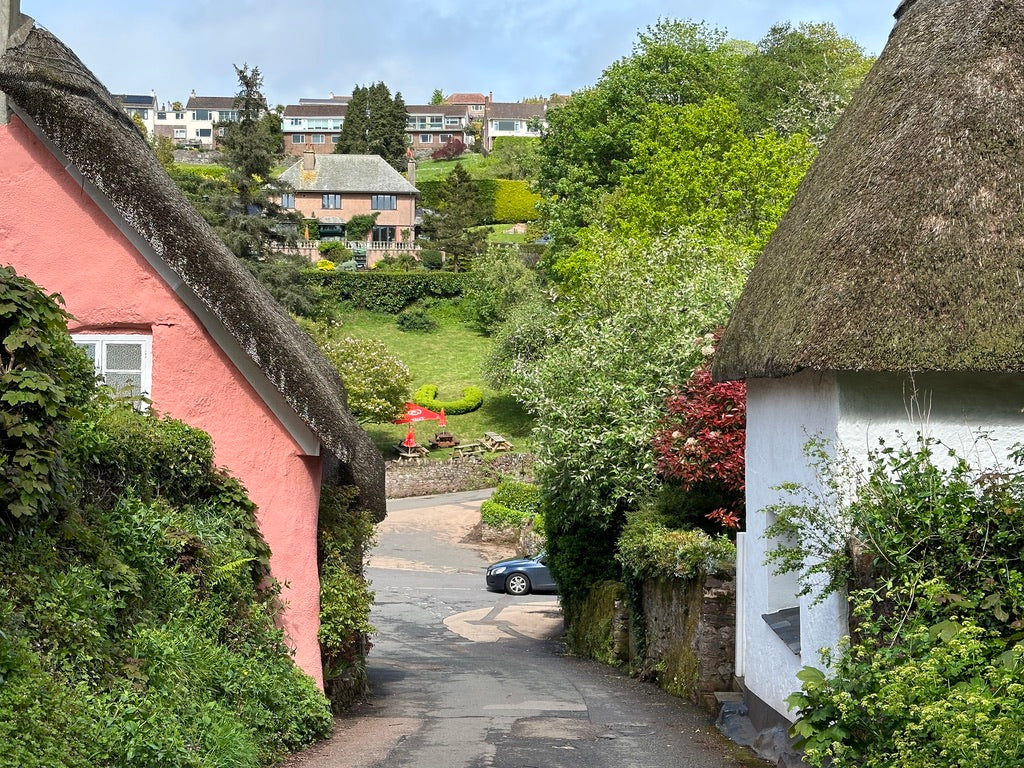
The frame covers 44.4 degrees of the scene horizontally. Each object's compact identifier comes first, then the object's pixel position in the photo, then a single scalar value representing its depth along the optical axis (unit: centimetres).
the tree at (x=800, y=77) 5153
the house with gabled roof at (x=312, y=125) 16575
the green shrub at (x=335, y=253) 8912
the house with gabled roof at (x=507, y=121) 16375
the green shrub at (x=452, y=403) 5991
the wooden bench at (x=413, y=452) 5393
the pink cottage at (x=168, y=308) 1311
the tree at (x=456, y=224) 8450
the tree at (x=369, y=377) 5144
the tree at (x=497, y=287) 6956
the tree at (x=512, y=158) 12162
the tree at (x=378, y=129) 11550
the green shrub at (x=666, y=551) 1548
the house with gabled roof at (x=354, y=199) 9994
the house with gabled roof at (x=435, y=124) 16962
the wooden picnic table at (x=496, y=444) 5475
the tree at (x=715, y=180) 3809
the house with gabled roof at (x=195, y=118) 18212
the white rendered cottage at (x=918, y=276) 921
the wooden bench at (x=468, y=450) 5397
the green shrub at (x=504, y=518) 4344
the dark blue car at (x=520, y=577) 3478
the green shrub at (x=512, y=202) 11269
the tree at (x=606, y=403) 2062
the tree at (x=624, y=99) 5147
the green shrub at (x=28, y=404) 814
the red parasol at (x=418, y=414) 5659
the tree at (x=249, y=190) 5344
